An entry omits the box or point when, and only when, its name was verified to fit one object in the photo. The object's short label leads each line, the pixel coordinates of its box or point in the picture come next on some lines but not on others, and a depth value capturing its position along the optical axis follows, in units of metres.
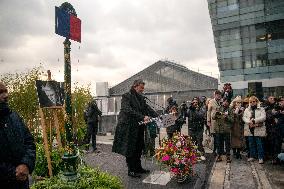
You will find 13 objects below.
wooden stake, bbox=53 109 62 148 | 4.29
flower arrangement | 4.16
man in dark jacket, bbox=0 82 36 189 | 2.13
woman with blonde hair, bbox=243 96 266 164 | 5.77
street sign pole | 3.40
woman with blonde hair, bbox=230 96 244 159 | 6.20
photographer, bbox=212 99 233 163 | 5.87
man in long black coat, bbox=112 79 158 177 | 4.42
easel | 4.01
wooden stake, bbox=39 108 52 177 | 4.00
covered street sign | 3.39
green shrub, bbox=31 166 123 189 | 3.19
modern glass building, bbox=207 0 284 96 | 27.28
